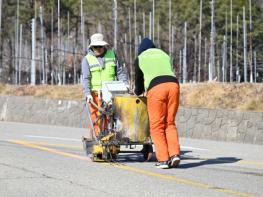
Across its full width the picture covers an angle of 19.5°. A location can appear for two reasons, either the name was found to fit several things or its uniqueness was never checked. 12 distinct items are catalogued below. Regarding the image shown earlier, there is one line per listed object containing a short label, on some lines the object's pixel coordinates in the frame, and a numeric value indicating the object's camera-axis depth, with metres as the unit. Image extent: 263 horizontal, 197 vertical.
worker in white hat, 11.18
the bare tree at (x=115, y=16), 28.94
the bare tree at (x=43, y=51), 34.03
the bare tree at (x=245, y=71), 30.30
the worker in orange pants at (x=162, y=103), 10.12
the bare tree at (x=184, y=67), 31.18
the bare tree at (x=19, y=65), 37.06
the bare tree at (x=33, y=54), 27.50
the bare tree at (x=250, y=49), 37.20
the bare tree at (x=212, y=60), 28.04
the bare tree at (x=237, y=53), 34.70
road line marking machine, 10.64
